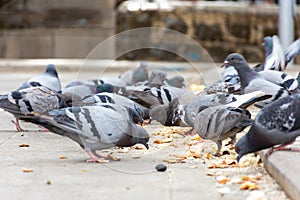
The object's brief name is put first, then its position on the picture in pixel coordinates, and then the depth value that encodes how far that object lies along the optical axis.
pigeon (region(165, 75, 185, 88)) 17.80
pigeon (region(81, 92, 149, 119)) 12.38
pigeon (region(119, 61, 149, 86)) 19.85
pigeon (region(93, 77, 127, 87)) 17.31
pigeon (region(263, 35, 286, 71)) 17.78
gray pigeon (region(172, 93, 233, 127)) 11.81
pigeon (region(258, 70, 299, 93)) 14.40
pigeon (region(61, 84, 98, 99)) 15.49
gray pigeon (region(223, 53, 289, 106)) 13.82
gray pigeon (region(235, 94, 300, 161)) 9.62
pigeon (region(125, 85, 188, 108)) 14.46
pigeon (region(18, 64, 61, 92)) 15.62
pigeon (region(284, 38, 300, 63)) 19.81
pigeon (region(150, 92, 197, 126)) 13.31
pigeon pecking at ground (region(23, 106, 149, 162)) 10.08
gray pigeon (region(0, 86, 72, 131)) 13.23
